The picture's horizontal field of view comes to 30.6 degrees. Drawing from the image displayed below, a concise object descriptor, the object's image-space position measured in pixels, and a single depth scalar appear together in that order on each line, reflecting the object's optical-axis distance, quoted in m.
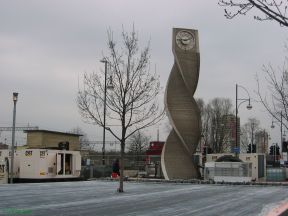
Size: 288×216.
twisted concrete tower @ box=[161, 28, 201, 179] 42.75
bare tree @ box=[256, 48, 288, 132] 12.74
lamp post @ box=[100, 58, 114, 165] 25.45
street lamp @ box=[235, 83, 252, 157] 53.51
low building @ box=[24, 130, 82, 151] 49.75
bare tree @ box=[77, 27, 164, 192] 24.80
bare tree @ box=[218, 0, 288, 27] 5.12
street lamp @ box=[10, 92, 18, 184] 32.06
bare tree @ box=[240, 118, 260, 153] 103.89
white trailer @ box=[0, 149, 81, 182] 35.25
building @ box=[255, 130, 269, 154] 94.34
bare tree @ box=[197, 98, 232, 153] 82.94
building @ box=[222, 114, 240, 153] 77.00
